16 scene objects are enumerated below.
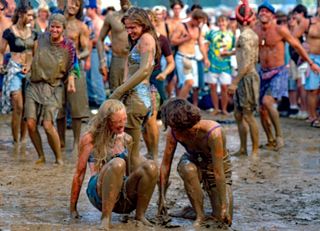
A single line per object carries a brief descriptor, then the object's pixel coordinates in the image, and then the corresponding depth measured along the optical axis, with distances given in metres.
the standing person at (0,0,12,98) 10.74
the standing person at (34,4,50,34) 14.52
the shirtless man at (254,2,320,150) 11.15
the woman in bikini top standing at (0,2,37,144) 10.65
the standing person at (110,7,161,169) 7.70
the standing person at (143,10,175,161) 9.93
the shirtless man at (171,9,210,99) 14.59
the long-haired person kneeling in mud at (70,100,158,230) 6.53
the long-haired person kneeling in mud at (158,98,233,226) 6.62
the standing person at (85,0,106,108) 15.46
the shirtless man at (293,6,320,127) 13.18
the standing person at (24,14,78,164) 9.65
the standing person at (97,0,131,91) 10.59
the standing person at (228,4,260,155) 10.41
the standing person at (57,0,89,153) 10.66
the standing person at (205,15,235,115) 15.39
